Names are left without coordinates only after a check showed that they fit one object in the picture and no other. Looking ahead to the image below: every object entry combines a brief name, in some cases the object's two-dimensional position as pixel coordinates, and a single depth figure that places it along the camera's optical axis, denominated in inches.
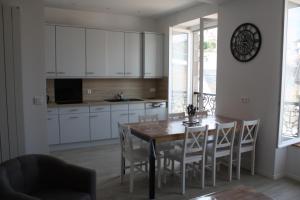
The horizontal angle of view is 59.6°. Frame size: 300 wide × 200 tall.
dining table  123.1
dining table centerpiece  151.0
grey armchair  88.7
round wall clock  154.2
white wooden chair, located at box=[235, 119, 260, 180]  145.7
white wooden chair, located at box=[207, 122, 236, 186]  136.8
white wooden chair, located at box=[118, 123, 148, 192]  130.2
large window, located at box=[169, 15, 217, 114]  237.9
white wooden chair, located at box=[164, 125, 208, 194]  127.4
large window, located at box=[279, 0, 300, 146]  143.1
